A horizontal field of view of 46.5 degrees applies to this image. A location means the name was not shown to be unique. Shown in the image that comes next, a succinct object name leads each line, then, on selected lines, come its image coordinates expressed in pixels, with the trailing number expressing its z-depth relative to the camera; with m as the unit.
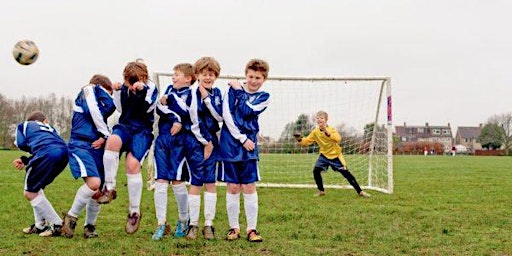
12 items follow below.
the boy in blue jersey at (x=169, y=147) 6.21
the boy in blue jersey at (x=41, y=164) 6.30
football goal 13.19
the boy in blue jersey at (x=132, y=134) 6.13
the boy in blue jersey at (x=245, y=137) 6.11
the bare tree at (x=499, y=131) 94.75
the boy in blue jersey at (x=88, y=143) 6.11
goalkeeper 11.66
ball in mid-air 7.13
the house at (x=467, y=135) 143.75
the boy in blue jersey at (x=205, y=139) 6.17
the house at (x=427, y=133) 137.51
